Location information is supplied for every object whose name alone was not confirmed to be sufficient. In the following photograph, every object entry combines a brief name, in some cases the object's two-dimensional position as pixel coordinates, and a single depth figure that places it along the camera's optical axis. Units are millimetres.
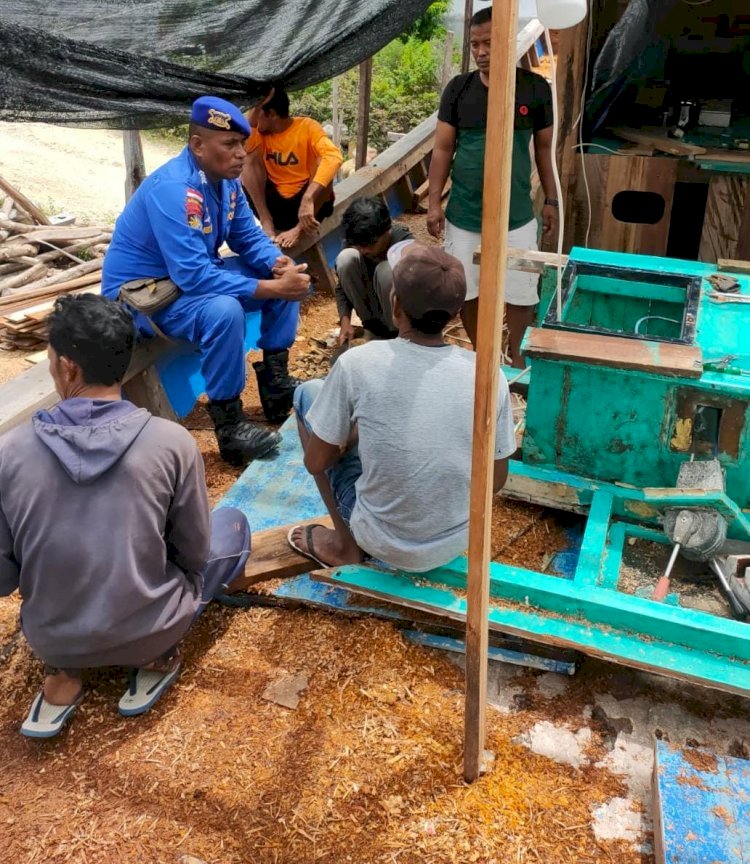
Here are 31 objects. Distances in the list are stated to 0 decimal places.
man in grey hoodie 2090
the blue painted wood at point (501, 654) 2535
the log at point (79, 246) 7323
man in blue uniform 3510
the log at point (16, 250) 7168
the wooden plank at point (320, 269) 5797
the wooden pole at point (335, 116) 9080
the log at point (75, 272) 6762
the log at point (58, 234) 7574
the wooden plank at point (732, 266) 3578
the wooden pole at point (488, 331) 1489
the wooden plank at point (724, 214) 5590
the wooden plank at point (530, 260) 3483
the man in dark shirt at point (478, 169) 4117
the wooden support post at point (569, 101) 5480
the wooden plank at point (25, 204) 8172
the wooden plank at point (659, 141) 5547
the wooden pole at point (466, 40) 7792
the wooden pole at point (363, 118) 6973
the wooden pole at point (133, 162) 4879
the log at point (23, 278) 6749
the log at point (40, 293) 6227
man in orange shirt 5148
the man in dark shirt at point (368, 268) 3945
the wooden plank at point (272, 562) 2846
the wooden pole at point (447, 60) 13023
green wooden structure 2426
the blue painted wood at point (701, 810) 1850
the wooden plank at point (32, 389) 3441
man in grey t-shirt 2246
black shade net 3408
